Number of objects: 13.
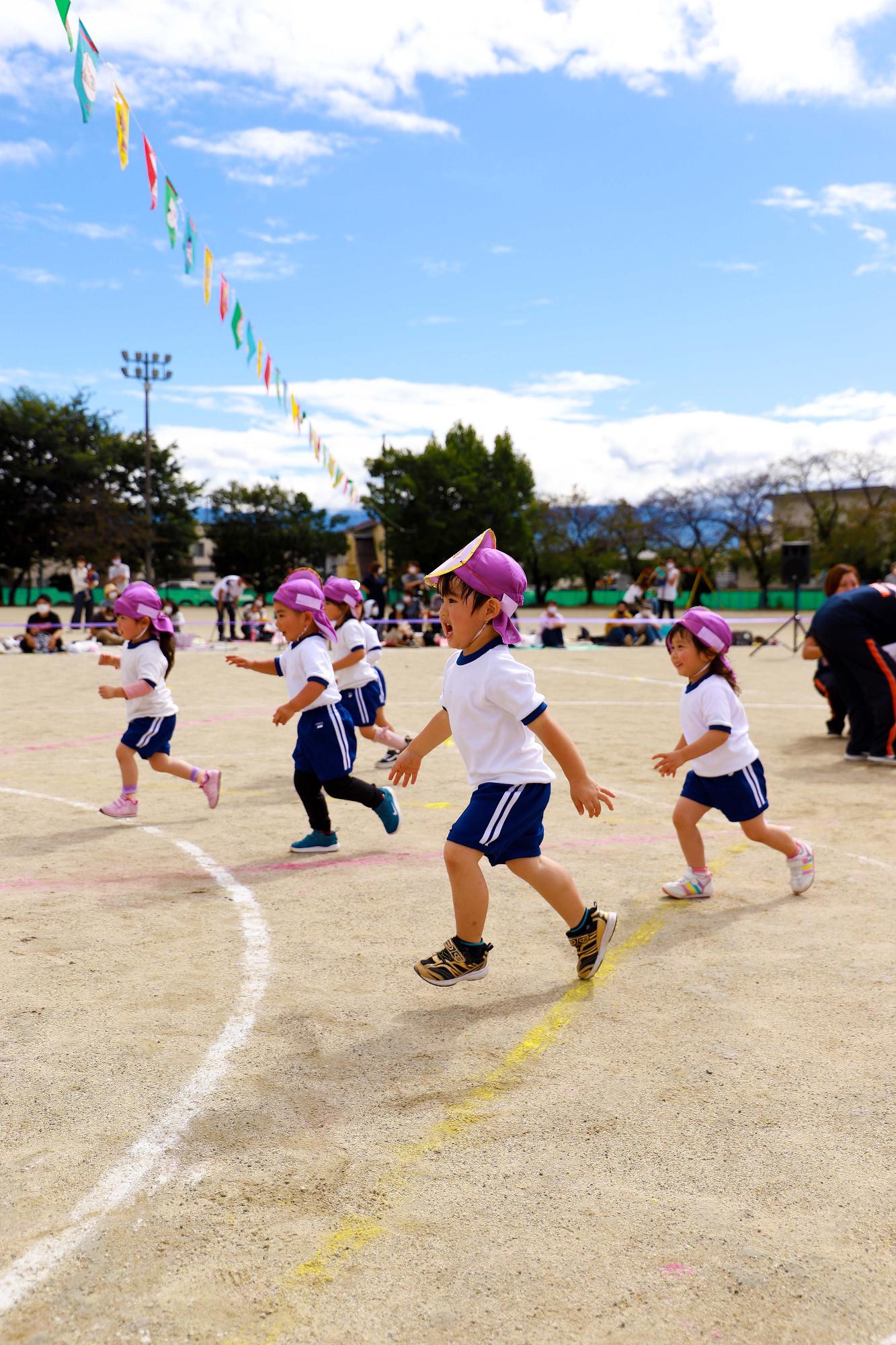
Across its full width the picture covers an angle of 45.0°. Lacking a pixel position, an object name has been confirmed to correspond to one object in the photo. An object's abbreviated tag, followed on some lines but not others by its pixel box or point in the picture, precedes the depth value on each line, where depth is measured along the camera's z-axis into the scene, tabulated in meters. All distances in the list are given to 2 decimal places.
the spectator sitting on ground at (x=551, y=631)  25.11
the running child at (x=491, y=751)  4.05
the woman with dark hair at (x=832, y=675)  10.69
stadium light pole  53.72
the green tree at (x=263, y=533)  75.44
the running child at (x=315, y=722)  6.41
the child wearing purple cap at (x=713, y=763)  5.37
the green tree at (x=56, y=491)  55.06
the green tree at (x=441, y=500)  61.34
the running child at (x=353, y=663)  8.23
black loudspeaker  26.11
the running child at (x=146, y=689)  7.27
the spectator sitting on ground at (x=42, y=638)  22.33
